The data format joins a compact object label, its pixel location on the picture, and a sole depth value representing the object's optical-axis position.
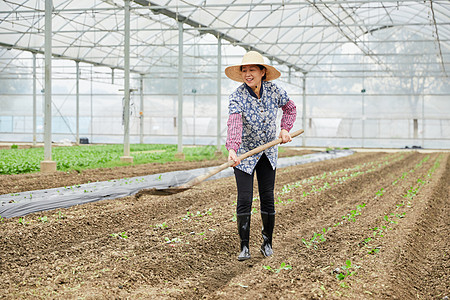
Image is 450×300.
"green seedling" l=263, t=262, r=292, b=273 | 3.68
